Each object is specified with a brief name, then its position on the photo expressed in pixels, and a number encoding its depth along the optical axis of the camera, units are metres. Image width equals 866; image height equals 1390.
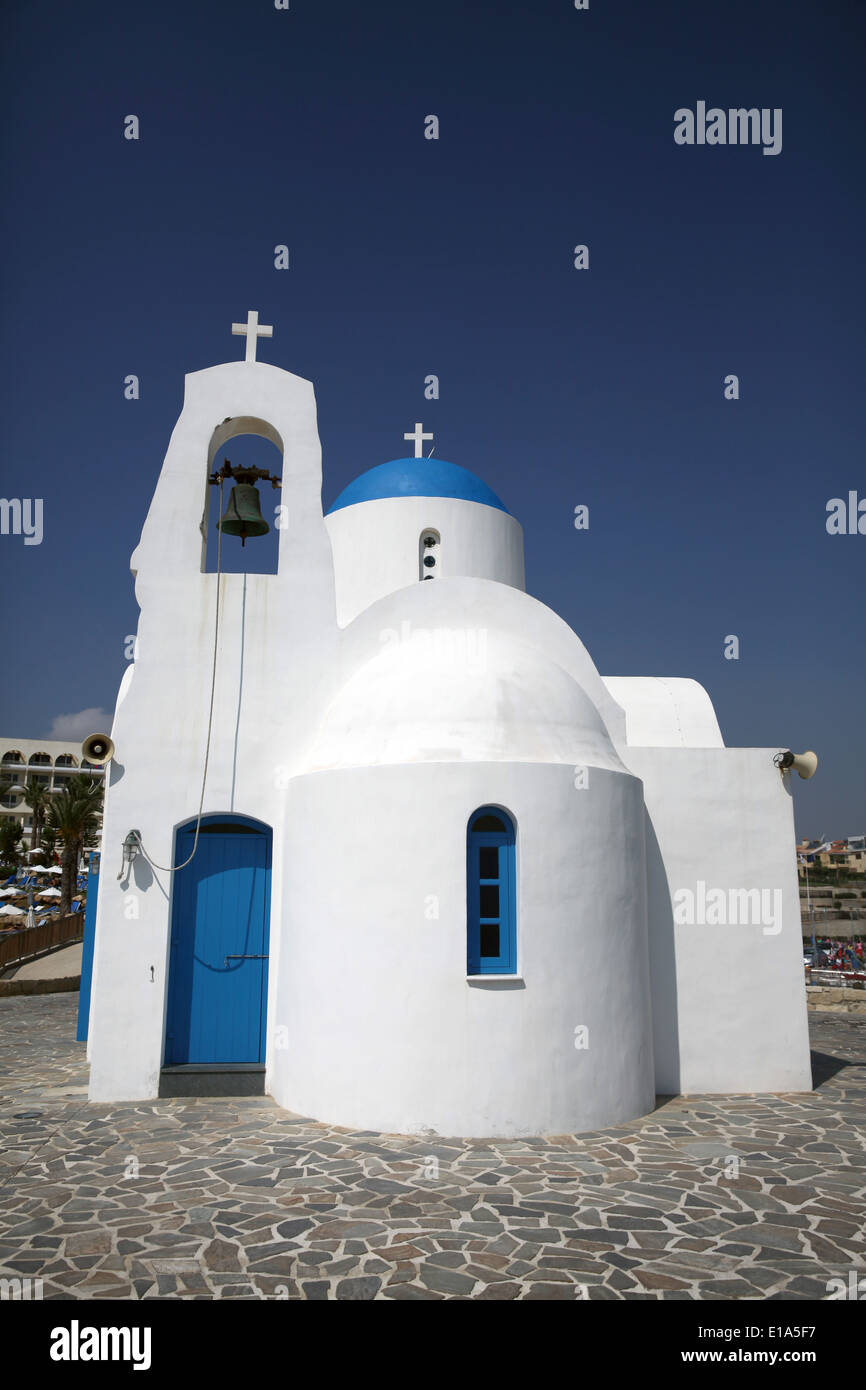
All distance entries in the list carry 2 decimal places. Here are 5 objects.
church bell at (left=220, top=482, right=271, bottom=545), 9.98
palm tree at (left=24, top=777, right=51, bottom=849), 44.78
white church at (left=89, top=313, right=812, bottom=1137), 7.88
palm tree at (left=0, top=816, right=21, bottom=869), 46.75
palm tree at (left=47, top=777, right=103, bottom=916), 35.66
